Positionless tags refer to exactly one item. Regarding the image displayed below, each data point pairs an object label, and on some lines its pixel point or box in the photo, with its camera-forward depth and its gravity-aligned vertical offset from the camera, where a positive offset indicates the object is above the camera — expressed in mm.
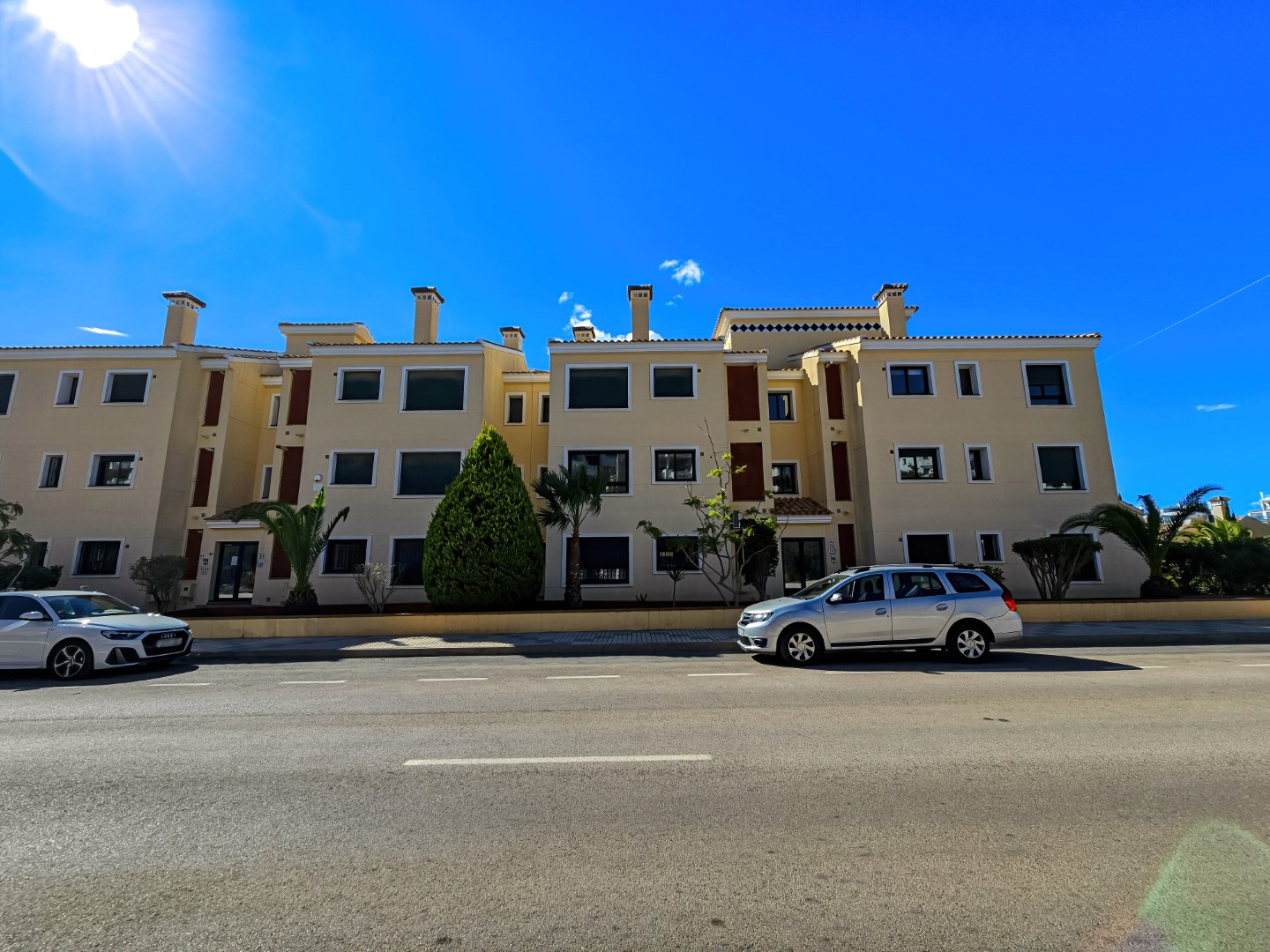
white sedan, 9906 -838
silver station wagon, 10117 -584
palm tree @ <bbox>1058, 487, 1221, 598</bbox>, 17875 +1667
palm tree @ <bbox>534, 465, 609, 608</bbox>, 18094 +2549
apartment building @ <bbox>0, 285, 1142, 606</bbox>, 21422 +5049
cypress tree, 17375 +1231
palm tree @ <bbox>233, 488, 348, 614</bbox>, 17625 +1366
